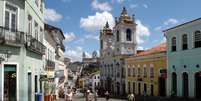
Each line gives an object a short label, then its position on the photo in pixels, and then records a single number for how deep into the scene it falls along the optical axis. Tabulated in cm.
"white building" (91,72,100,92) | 6571
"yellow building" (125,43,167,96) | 2486
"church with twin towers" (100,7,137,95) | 3937
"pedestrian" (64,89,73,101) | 1621
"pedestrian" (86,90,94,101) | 1763
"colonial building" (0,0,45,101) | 881
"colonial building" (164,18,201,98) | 1873
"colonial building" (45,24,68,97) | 1882
